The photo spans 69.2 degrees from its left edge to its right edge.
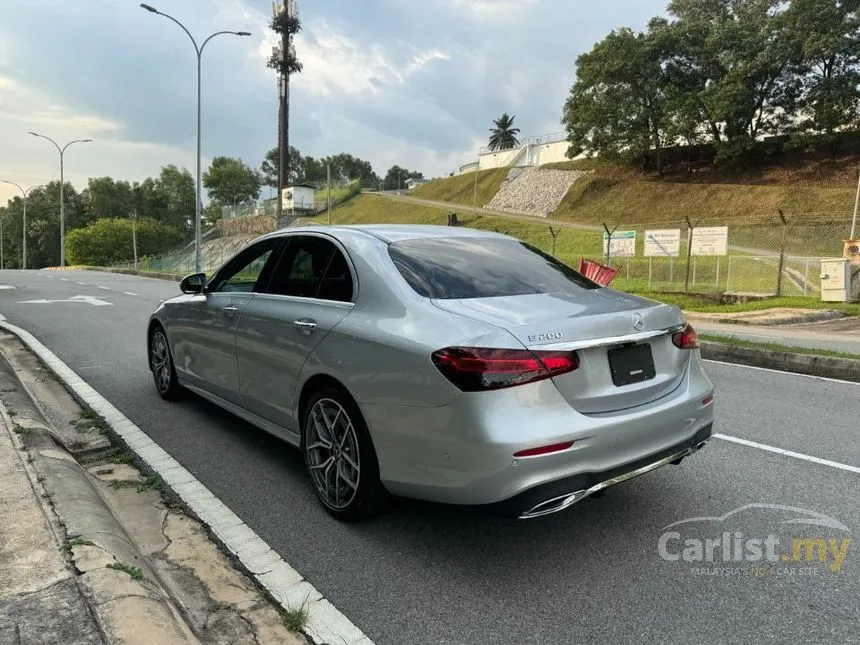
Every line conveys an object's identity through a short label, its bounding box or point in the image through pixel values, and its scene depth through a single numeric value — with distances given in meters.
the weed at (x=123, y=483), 3.92
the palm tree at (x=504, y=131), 125.19
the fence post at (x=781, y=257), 17.05
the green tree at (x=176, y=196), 119.81
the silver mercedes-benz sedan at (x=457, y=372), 2.71
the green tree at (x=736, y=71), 49.56
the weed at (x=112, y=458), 4.36
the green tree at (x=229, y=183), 117.94
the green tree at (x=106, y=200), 114.31
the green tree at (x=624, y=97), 55.47
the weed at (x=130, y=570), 2.52
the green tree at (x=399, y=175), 151.71
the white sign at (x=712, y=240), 18.80
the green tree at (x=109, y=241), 88.94
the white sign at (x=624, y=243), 20.59
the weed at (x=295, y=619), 2.51
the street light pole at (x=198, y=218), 27.56
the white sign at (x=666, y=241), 20.45
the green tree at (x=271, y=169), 134.75
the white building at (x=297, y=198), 71.81
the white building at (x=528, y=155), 73.19
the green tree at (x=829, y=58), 46.41
